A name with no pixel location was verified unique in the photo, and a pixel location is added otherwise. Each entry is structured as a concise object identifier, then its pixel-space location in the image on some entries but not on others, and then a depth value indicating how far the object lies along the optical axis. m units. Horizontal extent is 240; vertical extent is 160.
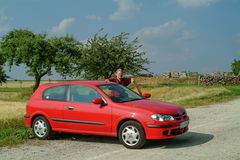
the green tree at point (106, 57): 43.31
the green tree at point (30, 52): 59.25
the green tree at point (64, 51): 58.89
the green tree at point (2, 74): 62.83
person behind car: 13.31
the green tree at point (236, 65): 92.39
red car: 9.67
